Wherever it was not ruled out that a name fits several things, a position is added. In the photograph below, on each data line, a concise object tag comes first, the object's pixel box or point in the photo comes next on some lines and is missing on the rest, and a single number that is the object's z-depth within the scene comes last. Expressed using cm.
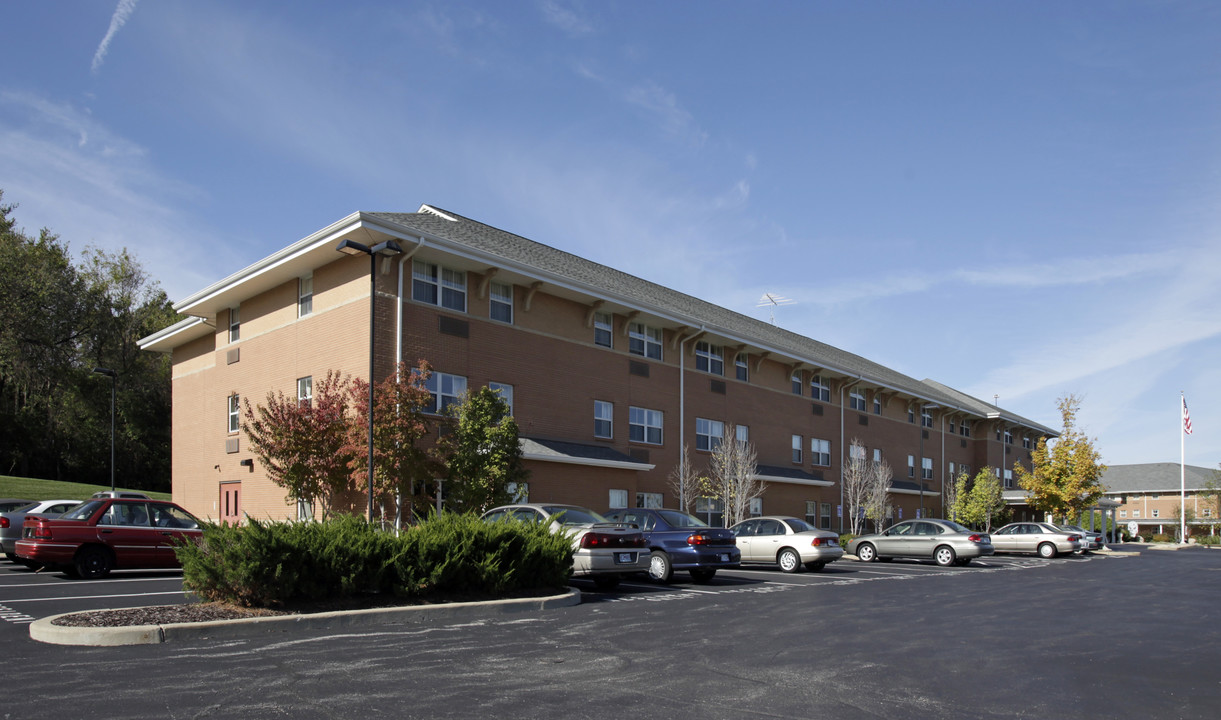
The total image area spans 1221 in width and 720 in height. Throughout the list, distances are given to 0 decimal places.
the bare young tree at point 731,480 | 3500
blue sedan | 1939
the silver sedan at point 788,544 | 2397
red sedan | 1762
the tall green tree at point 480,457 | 2303
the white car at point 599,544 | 1670
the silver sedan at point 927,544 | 2916
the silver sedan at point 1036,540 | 3794
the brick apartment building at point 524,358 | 2608
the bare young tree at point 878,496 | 4391
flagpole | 5538
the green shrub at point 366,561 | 1192
